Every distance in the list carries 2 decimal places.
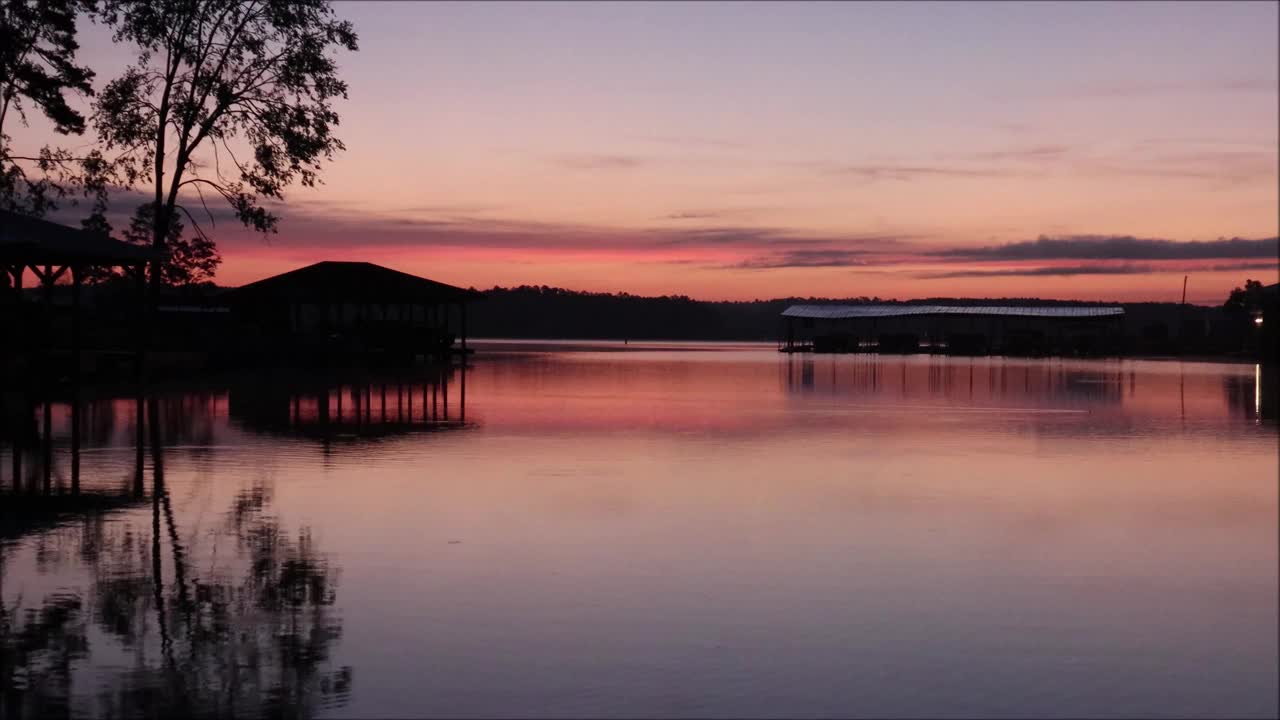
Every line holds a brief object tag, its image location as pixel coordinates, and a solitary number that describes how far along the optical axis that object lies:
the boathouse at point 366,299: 54.09
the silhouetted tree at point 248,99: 43.88
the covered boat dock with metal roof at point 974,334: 86.06
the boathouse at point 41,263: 30.67
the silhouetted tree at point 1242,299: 93.81
